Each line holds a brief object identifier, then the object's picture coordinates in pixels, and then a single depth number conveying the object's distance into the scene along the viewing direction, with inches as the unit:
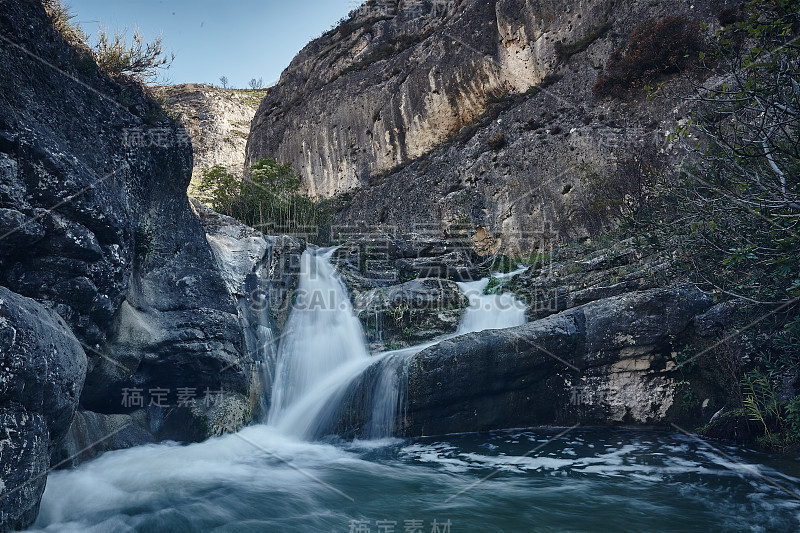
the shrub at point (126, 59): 275.6
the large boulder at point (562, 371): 296.0
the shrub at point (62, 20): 241.6
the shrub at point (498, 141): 716.7
